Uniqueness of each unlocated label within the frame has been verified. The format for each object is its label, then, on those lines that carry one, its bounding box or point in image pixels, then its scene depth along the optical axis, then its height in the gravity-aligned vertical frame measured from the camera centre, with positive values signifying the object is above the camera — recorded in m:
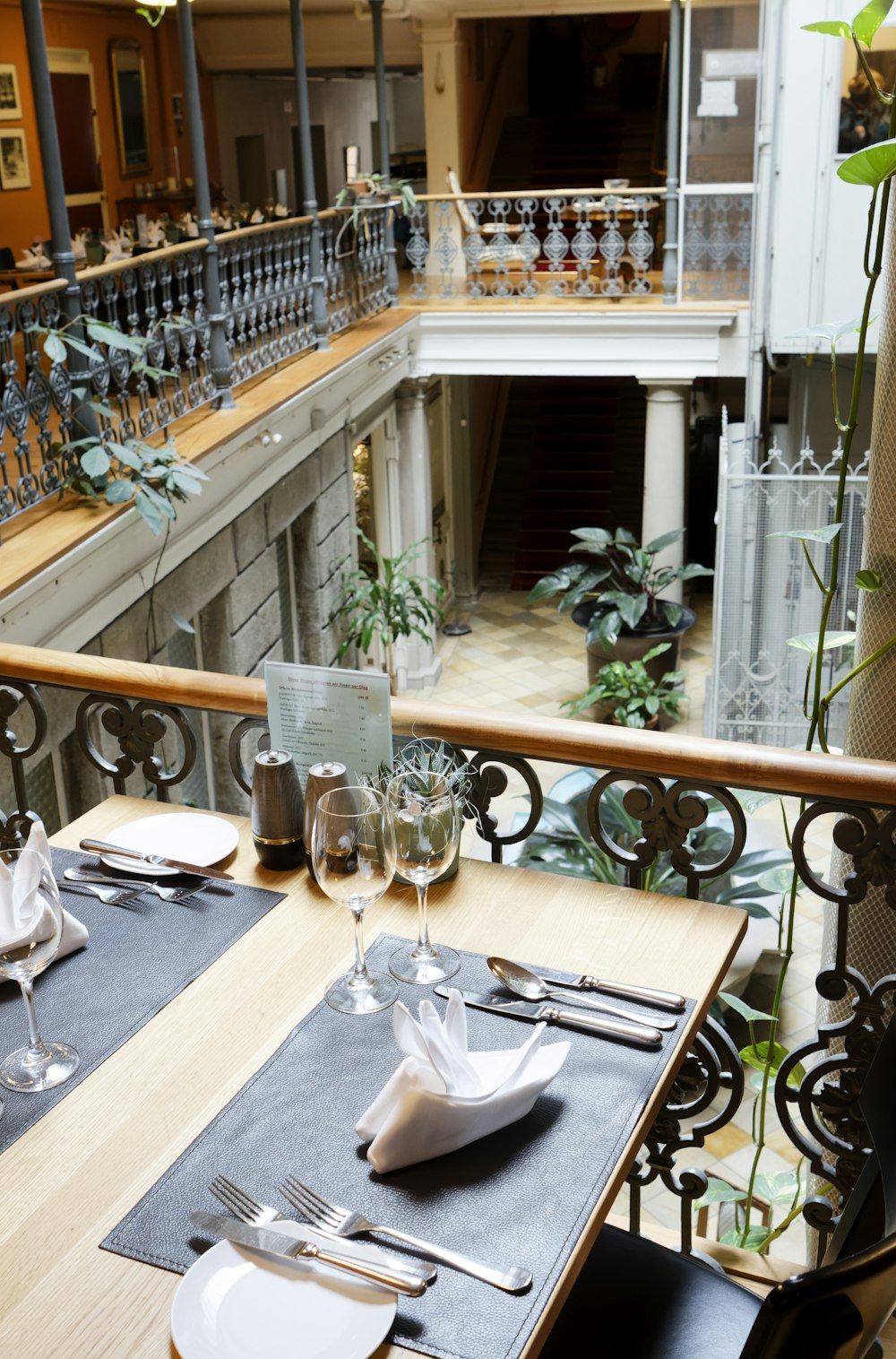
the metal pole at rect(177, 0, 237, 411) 6.42 -0.24
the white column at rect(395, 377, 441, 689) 10.34 -2.16
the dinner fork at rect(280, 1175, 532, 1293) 1.24 -0.95
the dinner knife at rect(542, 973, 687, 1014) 1.63 -0.94
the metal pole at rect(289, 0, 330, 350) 8.02 -0.03
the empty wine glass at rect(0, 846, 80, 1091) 1.55 -0.84
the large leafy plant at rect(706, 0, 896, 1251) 2.04 -0.67
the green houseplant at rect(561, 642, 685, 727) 8.87 -3.25
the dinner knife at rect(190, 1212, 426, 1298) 1.23 -0.94
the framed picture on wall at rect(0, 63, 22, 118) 10.94 +0.89
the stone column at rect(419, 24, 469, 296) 10.46 +0.42
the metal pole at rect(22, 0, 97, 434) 4.72 +0.06
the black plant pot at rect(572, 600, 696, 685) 9.61 -3.14
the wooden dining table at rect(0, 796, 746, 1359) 1.25 -0.95
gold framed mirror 12.62 +0.89
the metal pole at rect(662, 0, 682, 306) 9.52 +0.05
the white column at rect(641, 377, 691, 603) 10.02 -2.01
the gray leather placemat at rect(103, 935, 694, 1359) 1.23 -0.96
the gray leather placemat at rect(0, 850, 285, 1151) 1.60 -0.95
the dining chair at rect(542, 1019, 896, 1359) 0.96 -1.36
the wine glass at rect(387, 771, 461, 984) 1.68 -0.77
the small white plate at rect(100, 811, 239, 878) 2.01 -0.93
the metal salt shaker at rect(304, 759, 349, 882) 1.86 -0.77
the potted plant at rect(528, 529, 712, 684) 9.44 -2.80
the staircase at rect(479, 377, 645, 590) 13.16 -2.77
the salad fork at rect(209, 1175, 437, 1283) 1.32 -0.94
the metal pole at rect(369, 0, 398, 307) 9.54 +0.75
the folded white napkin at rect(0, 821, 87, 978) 1.57 -0.79
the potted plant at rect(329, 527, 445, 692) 8.77 -2.60
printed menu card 1.92 -0.72
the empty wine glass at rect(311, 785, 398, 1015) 1.64 -0.76
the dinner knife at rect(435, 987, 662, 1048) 1.57 -0.94
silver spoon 1.63 -0.93
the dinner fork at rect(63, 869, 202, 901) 1.92 -0.94
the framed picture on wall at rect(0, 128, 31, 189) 11.11 +0.37
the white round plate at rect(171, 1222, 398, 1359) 1.18 -0.95
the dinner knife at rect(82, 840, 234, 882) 1.94 -0.92
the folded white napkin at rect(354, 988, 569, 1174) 1.38 -0.91
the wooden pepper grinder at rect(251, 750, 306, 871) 1.93 -0.84
